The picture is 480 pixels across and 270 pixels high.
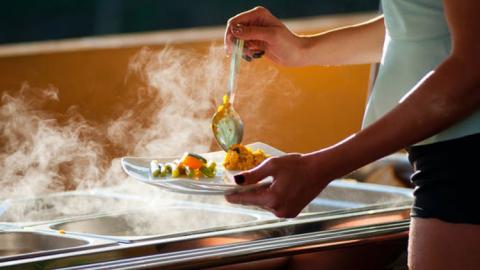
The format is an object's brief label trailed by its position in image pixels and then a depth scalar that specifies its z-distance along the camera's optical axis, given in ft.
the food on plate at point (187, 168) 7.99
